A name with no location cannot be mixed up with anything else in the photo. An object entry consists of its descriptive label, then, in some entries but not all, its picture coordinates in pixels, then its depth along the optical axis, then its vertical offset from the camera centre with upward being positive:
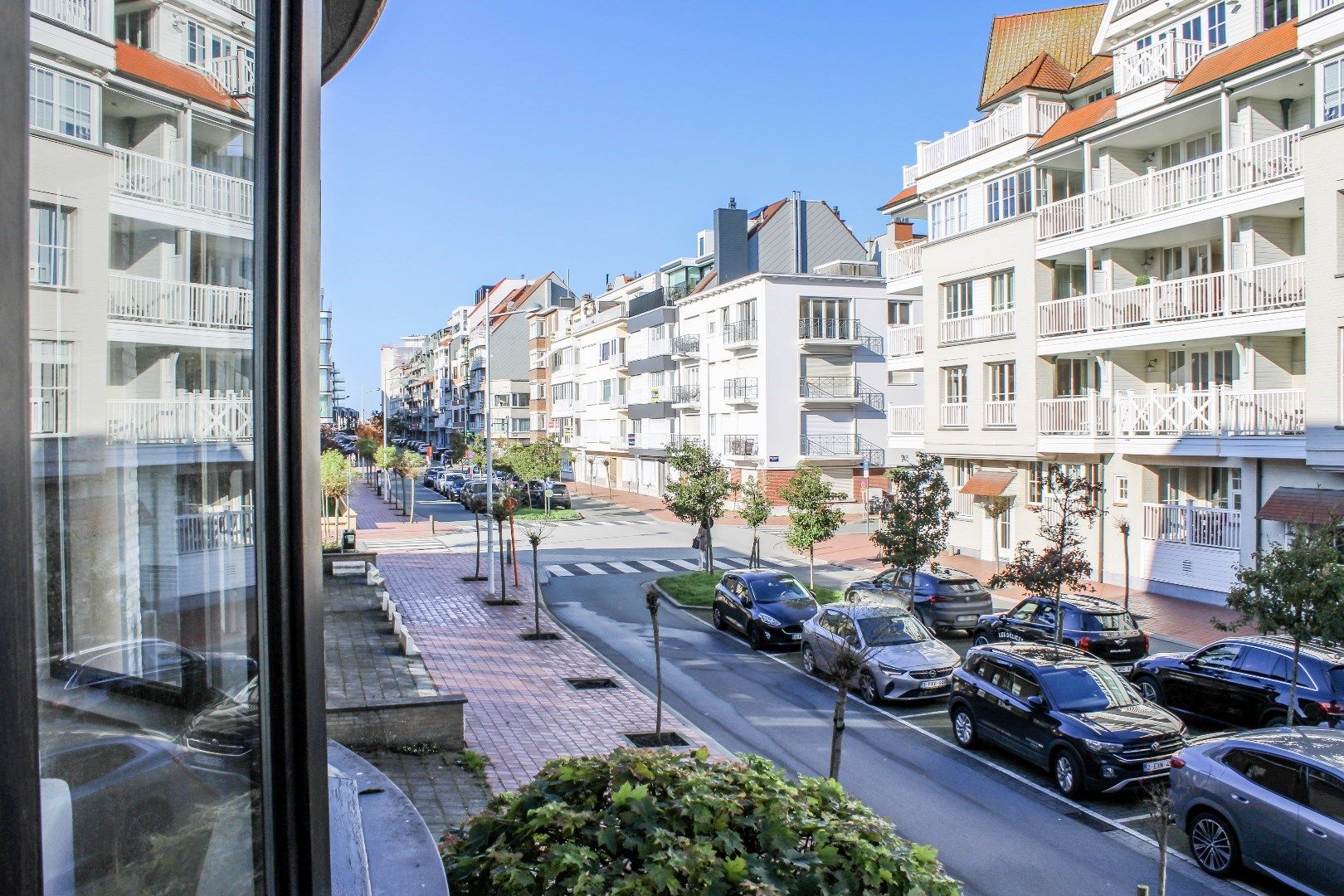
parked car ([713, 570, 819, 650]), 21.28 -3.43
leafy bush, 3.47 -1.40
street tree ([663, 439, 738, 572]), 31.06 -1.32
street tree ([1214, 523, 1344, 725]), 12.49 -1.83
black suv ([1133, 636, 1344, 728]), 13.52 -3.33
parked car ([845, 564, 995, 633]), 22.80 -3.38
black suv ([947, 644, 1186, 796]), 12.22 -3.43
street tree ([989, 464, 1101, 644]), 19.38 -2.28
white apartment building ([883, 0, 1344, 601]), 22.47 +4.34
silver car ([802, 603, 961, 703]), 16.98 -3.49
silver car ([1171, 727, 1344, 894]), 9.06 -3.36
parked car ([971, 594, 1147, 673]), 19.03 -3.44
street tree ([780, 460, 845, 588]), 26.98 -1.80
